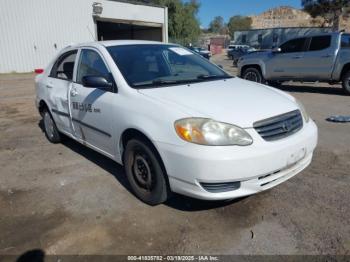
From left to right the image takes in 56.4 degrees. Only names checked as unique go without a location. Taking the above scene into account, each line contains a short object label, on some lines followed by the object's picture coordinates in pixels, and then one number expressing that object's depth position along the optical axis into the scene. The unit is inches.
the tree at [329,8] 1373.0
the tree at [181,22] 1754.4
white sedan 109.9
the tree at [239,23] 4040.1
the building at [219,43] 1749.9
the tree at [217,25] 5172.2
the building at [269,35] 1662.2
